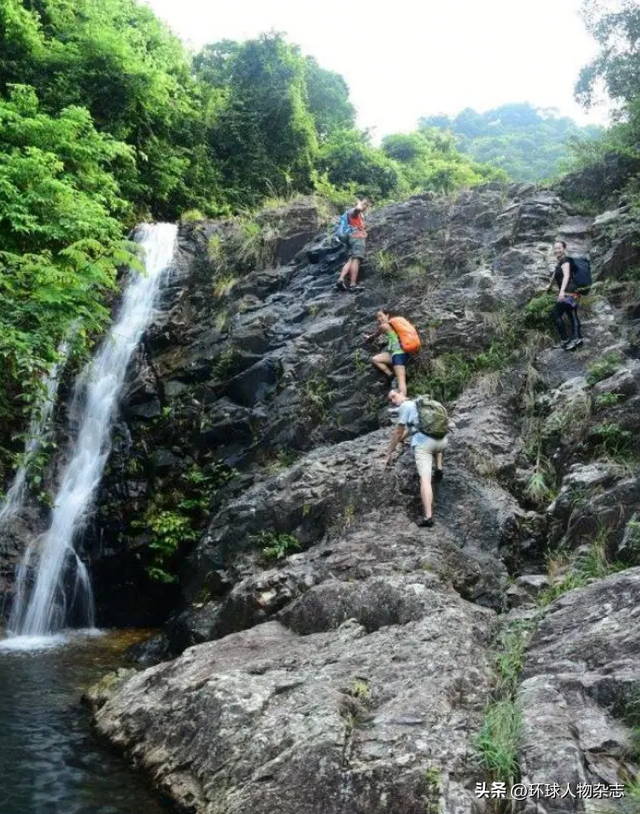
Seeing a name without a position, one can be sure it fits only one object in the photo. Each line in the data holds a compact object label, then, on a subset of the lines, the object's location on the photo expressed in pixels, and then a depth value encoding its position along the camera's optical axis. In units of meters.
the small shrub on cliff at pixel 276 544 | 8.91
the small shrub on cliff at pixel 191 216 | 17.98
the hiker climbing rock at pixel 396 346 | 10.73
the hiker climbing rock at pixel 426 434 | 7.95
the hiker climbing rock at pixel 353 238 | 13.30
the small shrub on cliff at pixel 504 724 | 4.38
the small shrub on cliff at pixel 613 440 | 7.65
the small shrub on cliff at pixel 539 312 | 10.76
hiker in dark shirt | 9.94
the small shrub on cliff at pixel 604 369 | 8.82
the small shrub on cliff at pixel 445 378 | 10.52
